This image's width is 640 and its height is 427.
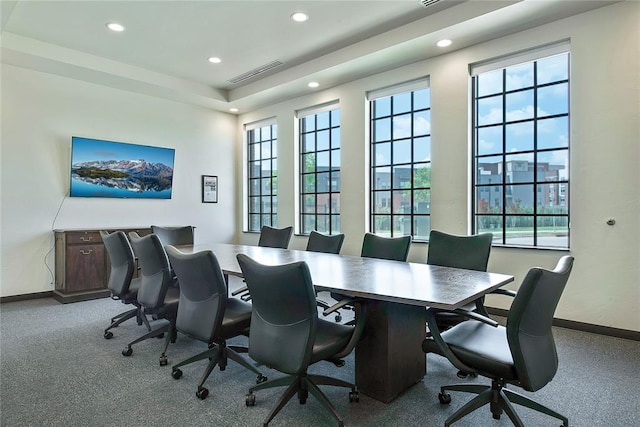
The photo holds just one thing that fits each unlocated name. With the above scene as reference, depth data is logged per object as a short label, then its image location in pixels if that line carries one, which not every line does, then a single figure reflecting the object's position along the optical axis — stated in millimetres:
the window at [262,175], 6941
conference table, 2074
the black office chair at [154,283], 2971
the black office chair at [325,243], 4035
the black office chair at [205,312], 2348
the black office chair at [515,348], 1712
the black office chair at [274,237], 4664
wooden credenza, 4840
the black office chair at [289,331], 1918
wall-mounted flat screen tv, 5312
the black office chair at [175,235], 4859
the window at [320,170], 5926
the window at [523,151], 3889
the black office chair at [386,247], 3543
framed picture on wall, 6863
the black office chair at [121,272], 3385
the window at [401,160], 4883
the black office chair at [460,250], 3062
